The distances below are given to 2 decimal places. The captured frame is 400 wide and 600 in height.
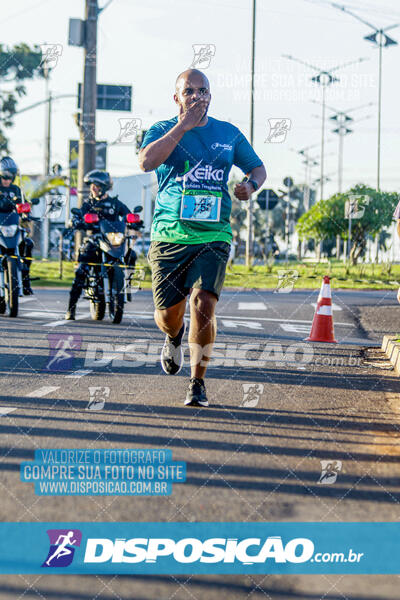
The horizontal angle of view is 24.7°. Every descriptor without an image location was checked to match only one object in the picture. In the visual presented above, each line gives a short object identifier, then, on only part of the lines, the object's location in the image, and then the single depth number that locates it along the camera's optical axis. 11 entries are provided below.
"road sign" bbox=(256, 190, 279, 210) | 20.45
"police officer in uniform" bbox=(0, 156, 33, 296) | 11.42
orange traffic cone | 10.05
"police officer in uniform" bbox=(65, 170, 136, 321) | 11.15
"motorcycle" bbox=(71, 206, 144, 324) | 10.95
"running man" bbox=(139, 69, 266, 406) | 5.48
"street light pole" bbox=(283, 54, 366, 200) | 15.73
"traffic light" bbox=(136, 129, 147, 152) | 14.89
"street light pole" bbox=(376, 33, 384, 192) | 42.12
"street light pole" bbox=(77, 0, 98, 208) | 18.75
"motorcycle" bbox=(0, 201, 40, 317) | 11.12
